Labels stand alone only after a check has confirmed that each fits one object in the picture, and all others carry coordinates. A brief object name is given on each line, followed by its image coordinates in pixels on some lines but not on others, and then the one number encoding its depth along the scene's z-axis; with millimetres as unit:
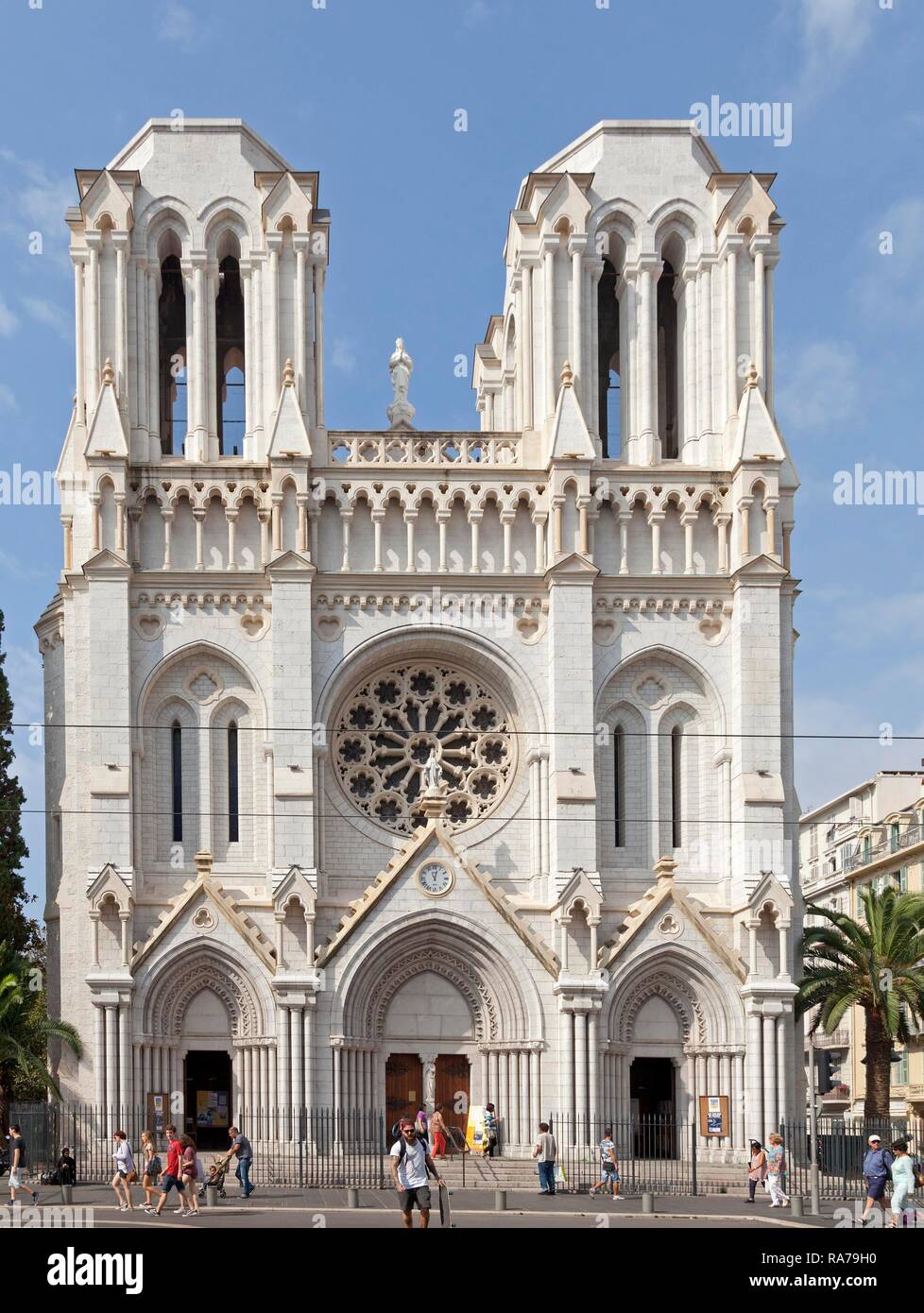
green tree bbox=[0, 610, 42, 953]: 58750
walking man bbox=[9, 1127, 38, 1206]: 35281
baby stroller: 38625
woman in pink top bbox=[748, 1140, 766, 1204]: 39719
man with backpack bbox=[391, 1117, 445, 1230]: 29125
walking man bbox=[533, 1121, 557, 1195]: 40500
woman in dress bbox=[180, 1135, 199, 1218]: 34984
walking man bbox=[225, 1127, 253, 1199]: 39469
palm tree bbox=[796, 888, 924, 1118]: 49250
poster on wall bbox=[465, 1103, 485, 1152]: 46281
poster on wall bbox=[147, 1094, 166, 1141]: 46562
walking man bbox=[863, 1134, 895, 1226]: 30297
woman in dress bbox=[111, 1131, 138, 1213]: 36375
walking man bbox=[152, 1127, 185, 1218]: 34719
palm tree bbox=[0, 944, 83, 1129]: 46750
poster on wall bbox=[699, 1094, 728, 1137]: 47375
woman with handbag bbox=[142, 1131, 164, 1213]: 37888
